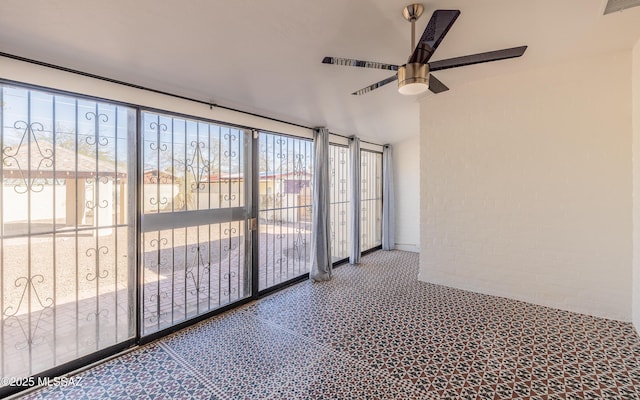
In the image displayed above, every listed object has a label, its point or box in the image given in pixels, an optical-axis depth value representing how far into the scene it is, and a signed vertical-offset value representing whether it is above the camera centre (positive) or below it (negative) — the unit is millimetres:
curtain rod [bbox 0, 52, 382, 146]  2085 +1052
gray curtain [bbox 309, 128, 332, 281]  4516 -203
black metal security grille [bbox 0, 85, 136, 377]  2145 -199
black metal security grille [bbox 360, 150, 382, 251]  6508 +56
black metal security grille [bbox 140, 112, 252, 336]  2918 -171
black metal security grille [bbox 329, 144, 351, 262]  5695 +14
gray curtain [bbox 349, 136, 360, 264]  5398 +48
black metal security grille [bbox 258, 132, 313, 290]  4098 -70
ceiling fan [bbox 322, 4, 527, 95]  1911 +969
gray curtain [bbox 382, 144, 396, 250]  6422 -14
